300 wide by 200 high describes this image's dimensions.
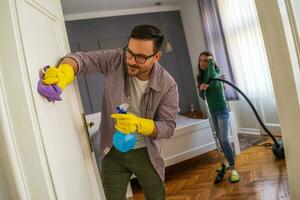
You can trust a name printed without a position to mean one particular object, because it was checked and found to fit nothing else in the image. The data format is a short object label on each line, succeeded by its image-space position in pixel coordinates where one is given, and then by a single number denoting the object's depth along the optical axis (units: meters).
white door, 0.73
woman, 2.83
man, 1.32
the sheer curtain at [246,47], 3.71
